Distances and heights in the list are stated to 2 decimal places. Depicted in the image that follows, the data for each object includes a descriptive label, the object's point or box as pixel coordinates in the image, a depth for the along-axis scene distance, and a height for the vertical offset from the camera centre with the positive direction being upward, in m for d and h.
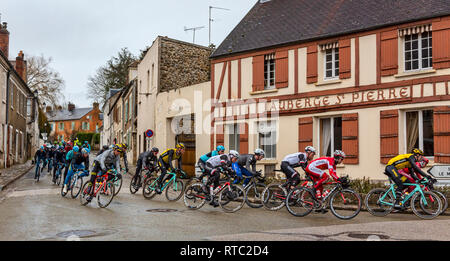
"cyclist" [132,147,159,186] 16.05 -0.30
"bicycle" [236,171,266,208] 12.78 -1.05
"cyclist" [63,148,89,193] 15.13 -0.42
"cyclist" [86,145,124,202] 13.07 -0.33
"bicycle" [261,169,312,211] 12.24 -1.11
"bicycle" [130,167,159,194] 16.71 -1.13
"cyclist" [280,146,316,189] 11.97 -0.31
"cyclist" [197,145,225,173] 13.37 -0.19
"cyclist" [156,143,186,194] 14.50 -0.28
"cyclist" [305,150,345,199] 11.20 -0.40
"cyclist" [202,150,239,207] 12.47 -0.43
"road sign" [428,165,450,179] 13.36 -0.53
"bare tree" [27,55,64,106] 51.44 +7.08
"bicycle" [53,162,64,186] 20.27 -0.94
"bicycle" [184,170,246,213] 12.22 -1.16
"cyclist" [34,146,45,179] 21.81 -0.31
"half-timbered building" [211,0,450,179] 15.77 +2.53
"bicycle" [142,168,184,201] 14.35 -1.07
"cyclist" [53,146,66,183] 20.35 -0.36
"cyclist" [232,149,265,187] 13.01 -0.42
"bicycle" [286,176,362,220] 10.71 -1.14
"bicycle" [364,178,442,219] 10.98 -1.13
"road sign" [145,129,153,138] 26.87 +0.90
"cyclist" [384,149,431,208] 11.25 -0.39
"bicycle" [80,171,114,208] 12.55 -1.07
